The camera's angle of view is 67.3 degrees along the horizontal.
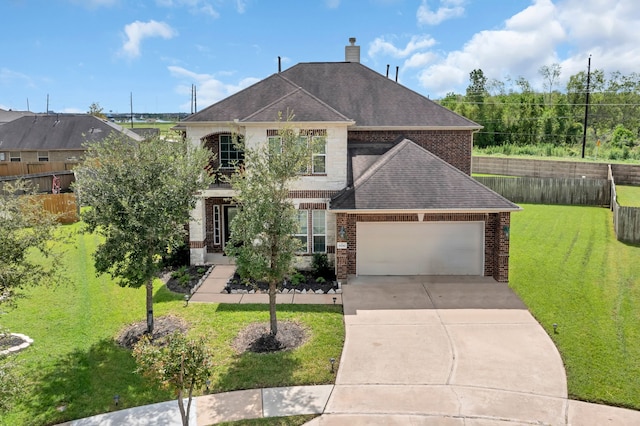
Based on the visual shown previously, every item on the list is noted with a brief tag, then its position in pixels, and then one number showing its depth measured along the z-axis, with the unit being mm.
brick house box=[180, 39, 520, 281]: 15539
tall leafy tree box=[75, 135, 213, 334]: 10914
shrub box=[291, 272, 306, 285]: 15820
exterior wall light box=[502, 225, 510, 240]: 15305
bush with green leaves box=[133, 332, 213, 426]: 7468
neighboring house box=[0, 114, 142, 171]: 39906
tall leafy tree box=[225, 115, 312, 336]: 11141
